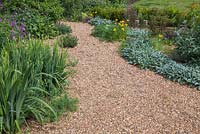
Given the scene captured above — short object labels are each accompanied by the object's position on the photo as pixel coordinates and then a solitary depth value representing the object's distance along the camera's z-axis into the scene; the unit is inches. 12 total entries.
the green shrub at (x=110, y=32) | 279.6
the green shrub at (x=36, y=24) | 271.1
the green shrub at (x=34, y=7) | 299.6
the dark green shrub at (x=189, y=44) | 223.8
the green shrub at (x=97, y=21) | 317.5
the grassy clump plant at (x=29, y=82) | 129.0
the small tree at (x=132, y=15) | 337.7
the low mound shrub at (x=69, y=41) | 250.5
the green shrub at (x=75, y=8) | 373.8
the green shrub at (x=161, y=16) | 313.7
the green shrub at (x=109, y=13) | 360.5
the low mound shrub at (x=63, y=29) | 292.1
